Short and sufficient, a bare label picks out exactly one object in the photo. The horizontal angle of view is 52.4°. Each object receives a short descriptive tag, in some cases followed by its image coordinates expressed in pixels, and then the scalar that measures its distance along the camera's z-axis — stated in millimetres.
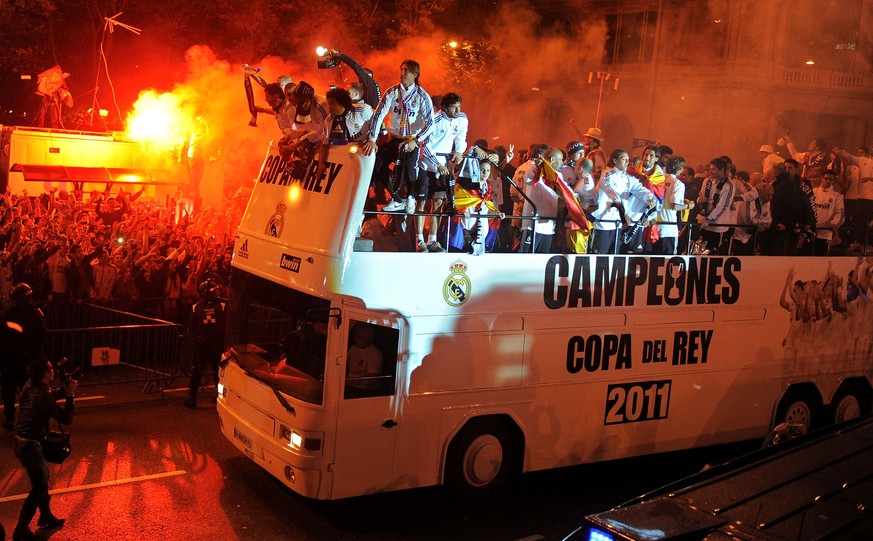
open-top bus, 7391
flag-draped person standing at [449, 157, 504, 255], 8148
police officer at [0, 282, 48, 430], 9734
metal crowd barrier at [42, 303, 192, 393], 11869
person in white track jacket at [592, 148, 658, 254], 9977
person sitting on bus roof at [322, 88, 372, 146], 8146
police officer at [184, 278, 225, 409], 11180
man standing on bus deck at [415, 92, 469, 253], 8180
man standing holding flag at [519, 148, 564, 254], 9695
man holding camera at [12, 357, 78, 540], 6988
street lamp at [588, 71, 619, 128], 25394
